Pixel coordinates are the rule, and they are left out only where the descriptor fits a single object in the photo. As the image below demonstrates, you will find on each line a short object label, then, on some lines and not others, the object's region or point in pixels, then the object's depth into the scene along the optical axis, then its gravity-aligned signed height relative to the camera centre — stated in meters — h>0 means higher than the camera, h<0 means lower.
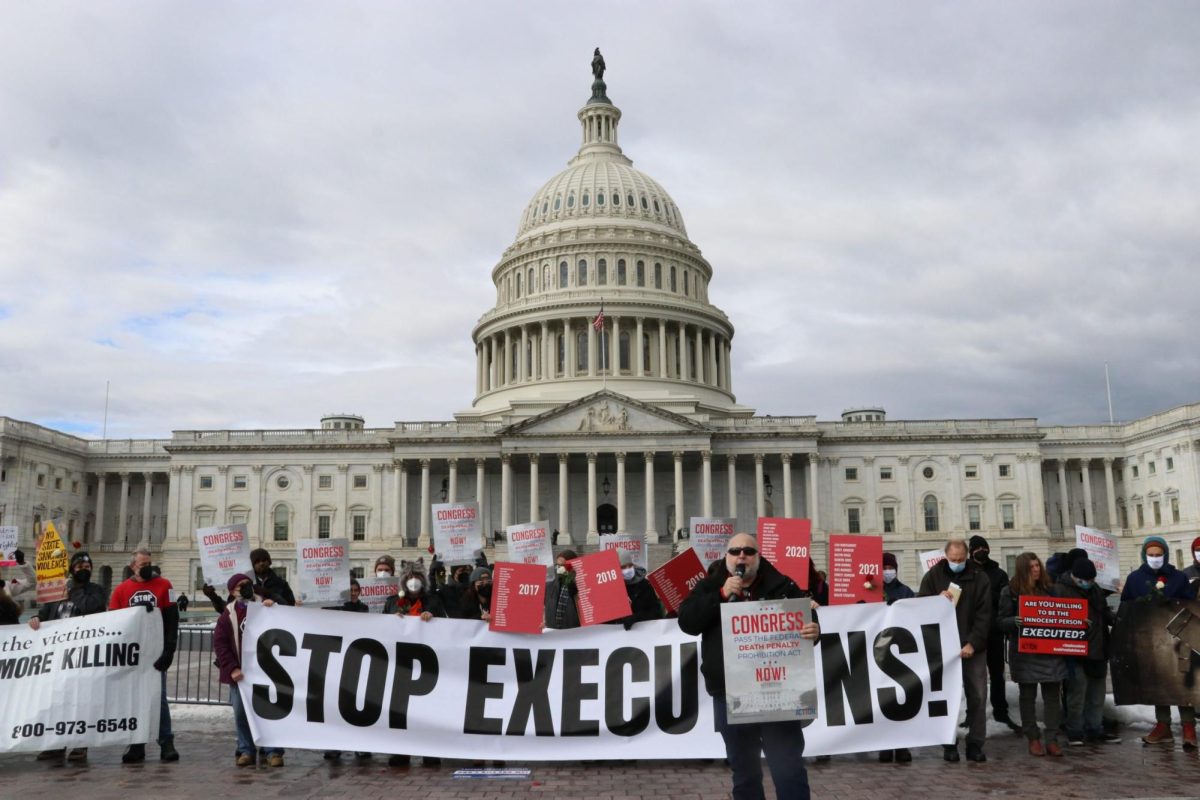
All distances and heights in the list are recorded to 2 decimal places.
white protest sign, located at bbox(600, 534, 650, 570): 19.61 +0.25
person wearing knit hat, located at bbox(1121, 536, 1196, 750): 13.40 -0.49
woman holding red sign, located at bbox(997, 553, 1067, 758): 12.80 -1.55
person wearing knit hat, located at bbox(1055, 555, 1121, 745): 13.36 -1.62
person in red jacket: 12.99 -0.55
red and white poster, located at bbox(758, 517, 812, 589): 13.61 +0.13
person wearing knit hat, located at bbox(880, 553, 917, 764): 14.23 -0.46
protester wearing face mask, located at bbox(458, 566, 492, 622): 14.04 -0.59
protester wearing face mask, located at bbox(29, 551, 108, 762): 13.72 -0.50
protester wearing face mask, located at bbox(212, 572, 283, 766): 12.44 -1.17
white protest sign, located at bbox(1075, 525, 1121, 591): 18.30 -0.01
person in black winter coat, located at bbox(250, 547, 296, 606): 13.34 -0.29
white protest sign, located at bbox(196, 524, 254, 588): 16.27 +0.14
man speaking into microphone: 7.77 -0.82
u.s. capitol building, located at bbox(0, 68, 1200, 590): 70.06 +6.01
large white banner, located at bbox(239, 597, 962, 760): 12.04 -1.60
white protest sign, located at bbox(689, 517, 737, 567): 18.05 +0.35
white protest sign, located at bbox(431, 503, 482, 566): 24.17 +0.65
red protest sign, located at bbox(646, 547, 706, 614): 13.61 -0.29
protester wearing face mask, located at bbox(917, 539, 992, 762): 12.31 -0.83
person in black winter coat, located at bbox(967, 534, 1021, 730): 13.19 -1.32
